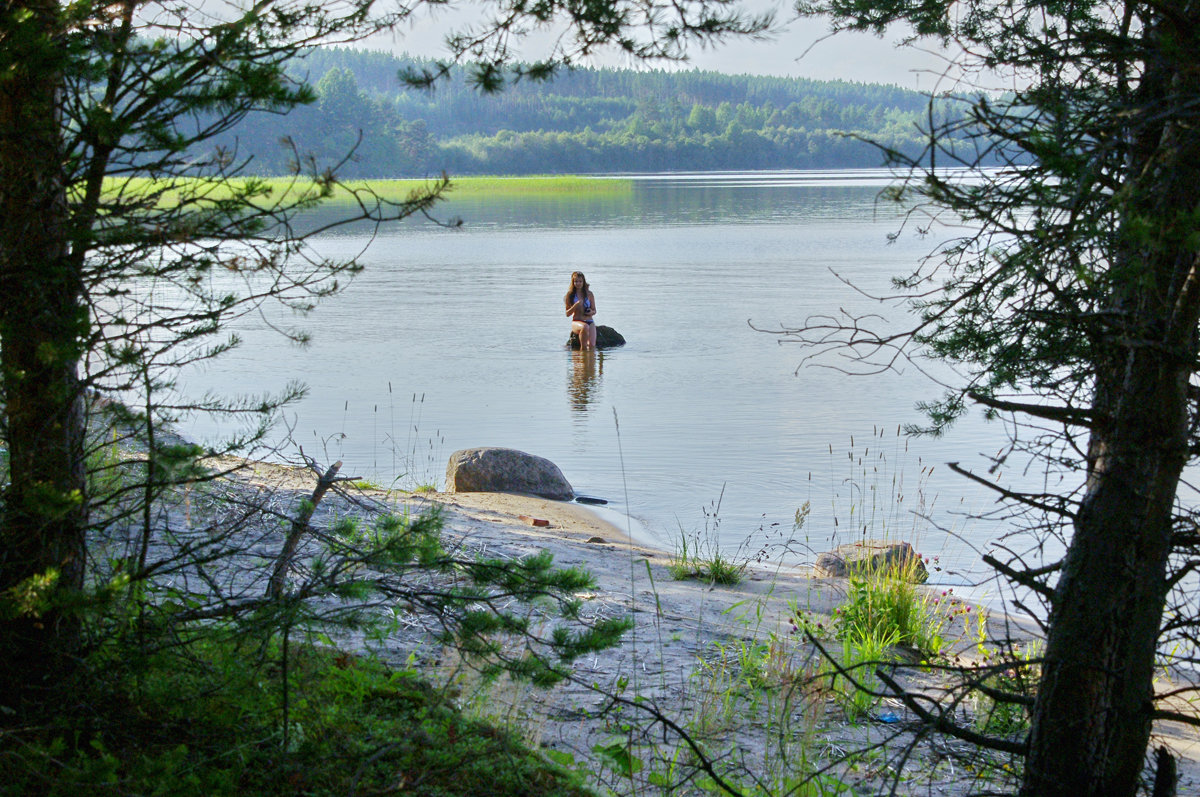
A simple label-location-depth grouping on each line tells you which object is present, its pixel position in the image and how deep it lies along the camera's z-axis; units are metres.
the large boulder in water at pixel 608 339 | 40.12
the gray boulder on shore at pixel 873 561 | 12.90
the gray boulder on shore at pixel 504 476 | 21.00
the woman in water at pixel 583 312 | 37.47
